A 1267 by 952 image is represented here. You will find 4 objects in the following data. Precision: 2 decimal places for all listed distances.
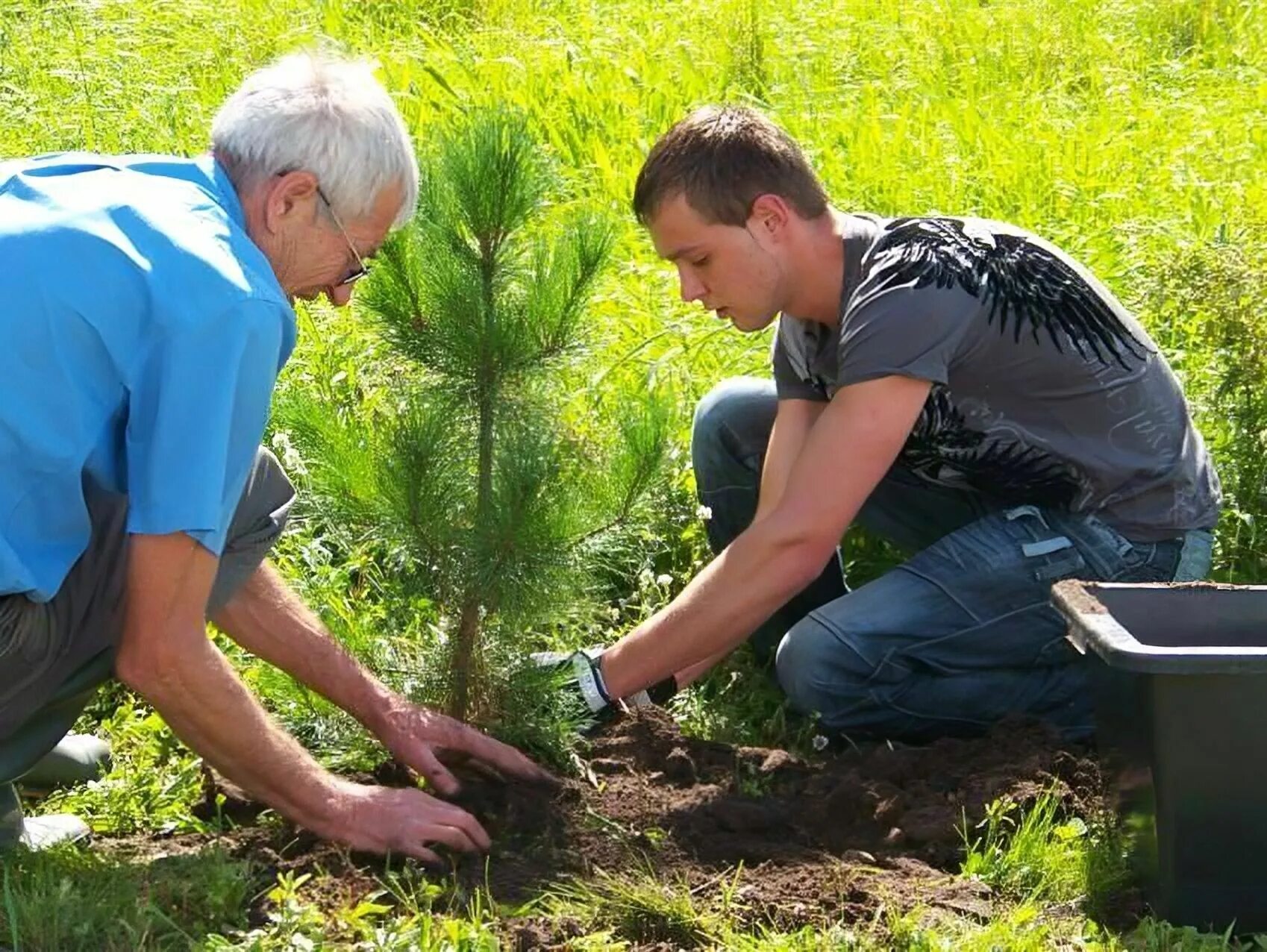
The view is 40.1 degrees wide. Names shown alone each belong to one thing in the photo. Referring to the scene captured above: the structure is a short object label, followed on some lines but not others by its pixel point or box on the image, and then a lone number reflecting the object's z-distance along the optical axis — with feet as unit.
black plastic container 8.77
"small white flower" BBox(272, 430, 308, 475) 13.73
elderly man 8.23
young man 11.10
